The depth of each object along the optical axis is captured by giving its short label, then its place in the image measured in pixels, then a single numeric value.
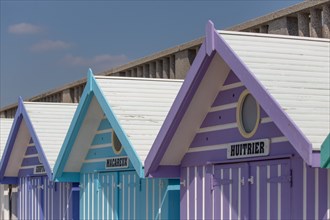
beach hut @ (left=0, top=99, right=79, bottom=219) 23.86
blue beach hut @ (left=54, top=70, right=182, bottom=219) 17.71
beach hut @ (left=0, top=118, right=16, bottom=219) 31.32
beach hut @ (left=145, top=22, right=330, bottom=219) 12.11
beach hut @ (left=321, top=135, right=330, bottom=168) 10.90
